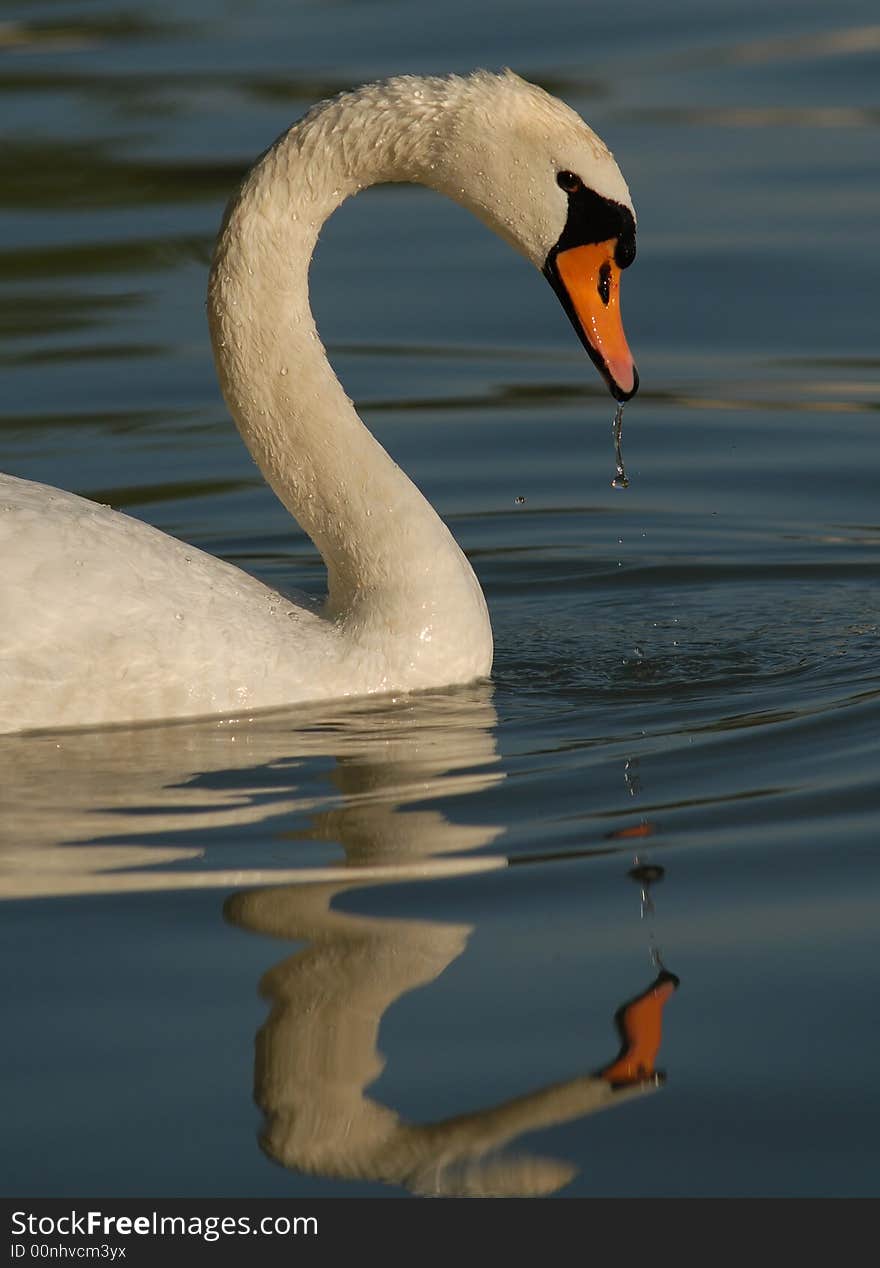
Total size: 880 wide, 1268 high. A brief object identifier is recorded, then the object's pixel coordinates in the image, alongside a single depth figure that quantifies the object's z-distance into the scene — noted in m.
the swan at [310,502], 13.38
